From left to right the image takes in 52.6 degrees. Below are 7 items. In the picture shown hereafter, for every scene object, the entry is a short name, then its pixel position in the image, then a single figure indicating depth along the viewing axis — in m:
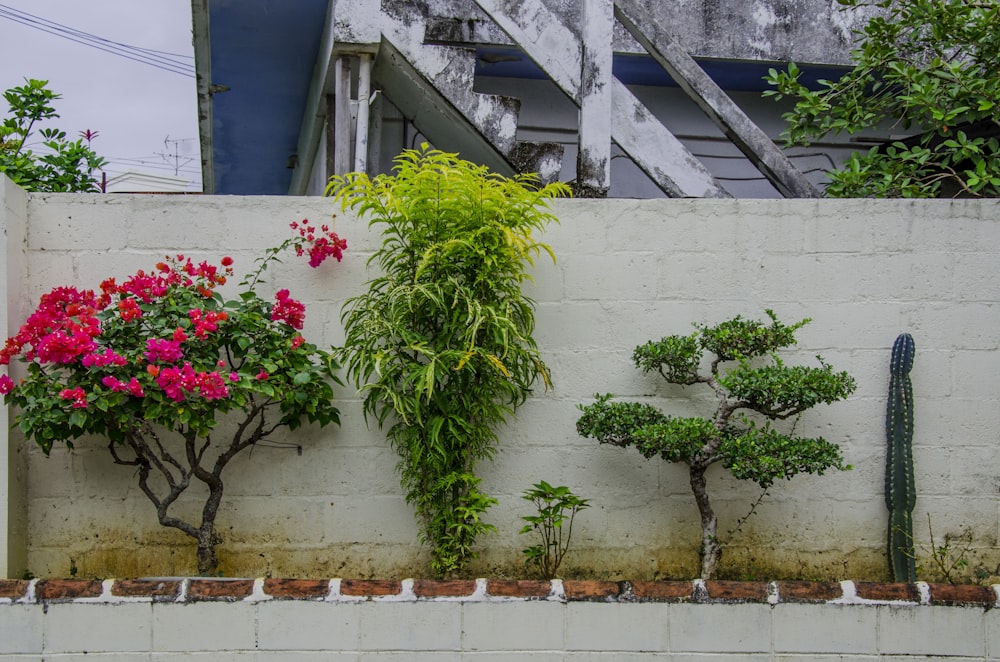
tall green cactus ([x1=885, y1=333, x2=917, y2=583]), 3.97
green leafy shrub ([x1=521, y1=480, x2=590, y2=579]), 3.84
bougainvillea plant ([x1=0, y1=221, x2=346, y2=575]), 3.52
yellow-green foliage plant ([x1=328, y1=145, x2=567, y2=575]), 3.74
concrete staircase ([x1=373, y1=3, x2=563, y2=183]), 4.97
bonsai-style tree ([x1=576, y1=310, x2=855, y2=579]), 3.68
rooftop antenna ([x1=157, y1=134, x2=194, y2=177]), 19.43
